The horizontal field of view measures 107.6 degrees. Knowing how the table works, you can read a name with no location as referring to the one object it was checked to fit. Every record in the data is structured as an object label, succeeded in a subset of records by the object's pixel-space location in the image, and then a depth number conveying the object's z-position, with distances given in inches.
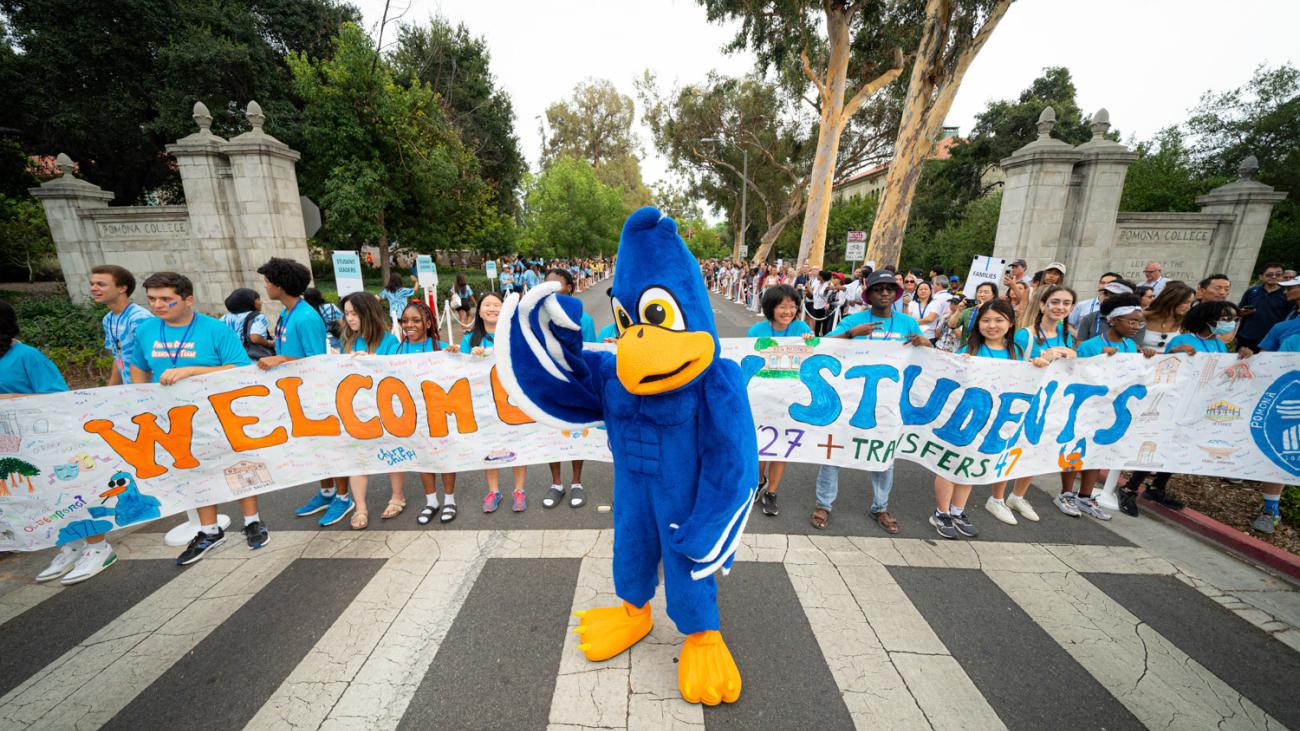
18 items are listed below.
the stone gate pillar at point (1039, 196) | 392.5
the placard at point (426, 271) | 444.8
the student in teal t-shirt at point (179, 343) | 126.5
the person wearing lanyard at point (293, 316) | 149.9
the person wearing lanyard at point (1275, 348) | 149.3
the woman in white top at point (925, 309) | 268.1
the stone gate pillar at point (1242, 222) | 376.5
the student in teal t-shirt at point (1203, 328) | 151.3
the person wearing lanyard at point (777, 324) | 158.7
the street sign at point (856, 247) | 556.7
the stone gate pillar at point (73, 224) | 387.5
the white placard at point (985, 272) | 309.6
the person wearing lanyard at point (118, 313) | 137.6
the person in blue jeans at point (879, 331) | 156.2
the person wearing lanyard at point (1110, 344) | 153.9
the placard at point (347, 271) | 338.6
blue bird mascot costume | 80.5
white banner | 138.2
